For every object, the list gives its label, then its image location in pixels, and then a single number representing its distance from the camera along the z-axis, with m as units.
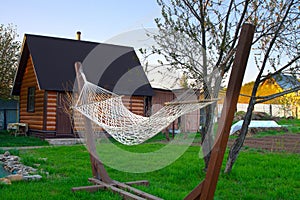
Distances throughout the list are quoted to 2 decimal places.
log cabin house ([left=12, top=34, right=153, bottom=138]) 11.54
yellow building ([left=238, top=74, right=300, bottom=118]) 19.48
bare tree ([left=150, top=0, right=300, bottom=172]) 5.05
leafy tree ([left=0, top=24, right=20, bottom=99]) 14.62
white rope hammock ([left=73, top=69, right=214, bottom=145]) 3.33
